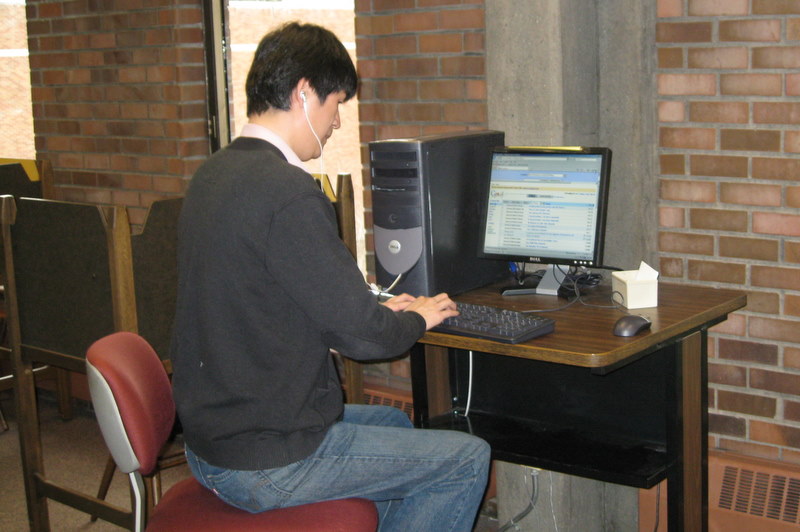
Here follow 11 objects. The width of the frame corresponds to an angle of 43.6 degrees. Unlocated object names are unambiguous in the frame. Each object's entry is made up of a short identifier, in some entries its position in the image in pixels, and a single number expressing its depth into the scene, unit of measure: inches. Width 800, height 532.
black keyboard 80.5
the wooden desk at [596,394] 81.7
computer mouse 79.2
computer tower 93.4
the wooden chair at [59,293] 109.0
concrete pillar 101.0
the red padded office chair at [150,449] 72.6
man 69.9
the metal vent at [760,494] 99.9
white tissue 87.2
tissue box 87.3
